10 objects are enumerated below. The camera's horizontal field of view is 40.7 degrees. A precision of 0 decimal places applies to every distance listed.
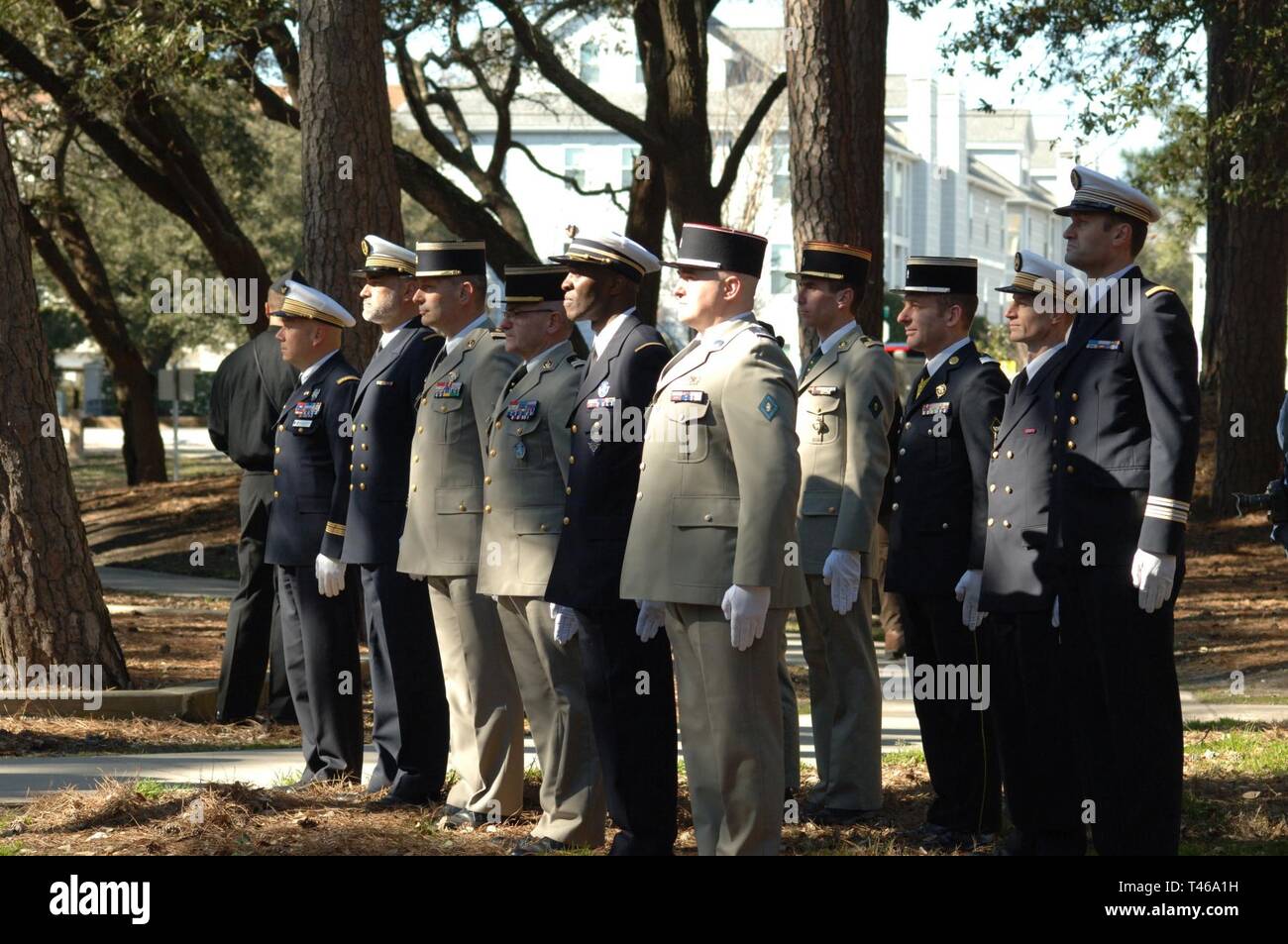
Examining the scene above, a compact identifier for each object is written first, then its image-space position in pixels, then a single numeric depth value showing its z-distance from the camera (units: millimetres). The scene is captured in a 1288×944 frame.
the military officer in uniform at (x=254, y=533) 9875
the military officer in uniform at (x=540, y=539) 6719
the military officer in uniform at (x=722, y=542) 5699
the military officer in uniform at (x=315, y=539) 7957
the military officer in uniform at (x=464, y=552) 7223
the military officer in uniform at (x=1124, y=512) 5652
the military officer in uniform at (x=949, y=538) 7016
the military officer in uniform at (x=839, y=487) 7461
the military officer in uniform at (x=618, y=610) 6285
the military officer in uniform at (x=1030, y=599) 6293
